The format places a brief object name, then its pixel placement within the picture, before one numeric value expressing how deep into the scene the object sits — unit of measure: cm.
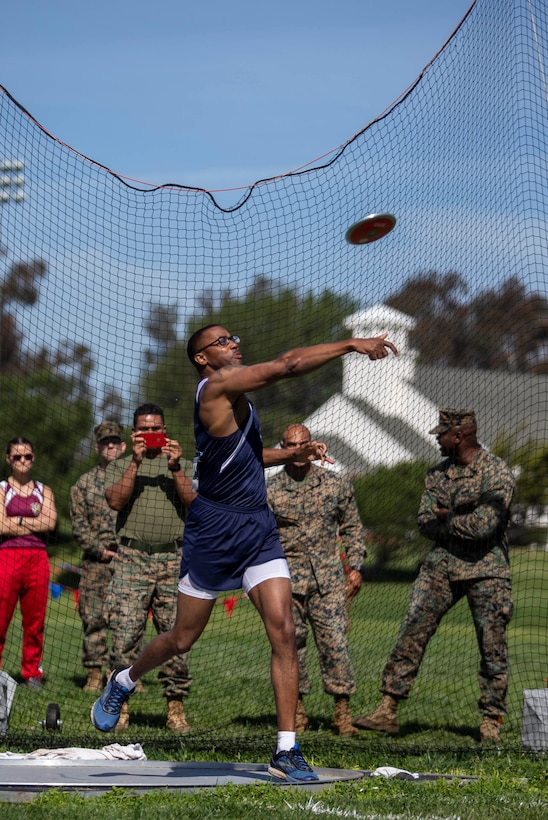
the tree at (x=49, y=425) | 2206
